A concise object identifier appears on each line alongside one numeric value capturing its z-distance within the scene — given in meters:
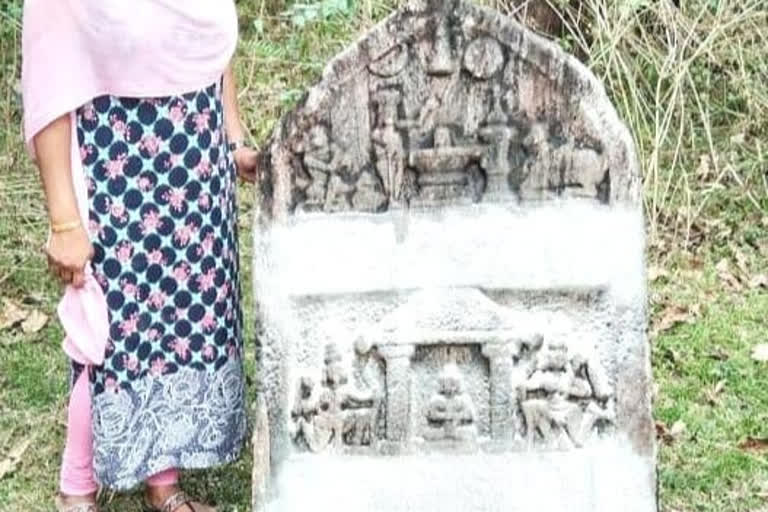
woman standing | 3.15
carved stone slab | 2.97
